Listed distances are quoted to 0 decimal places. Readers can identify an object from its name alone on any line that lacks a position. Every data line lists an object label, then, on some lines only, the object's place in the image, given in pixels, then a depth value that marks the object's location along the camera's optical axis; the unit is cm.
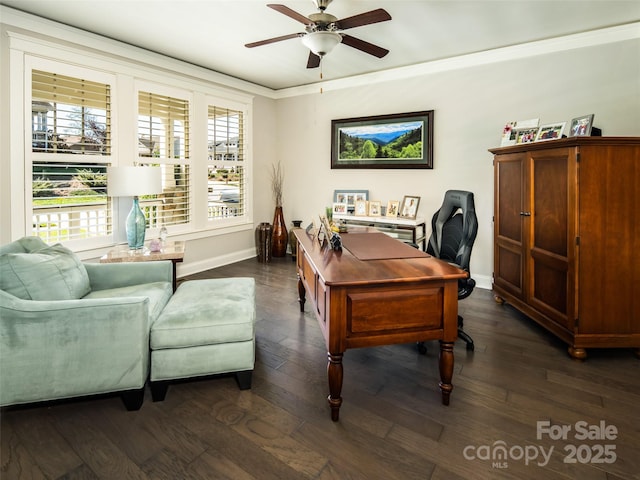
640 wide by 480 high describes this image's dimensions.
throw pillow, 199
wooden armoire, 258
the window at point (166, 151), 430
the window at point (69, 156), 342
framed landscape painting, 473
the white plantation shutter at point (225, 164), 520
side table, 310
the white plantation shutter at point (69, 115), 339
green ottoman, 211
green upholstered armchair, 185
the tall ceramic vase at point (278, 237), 591
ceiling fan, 251
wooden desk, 184
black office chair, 268
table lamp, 326
